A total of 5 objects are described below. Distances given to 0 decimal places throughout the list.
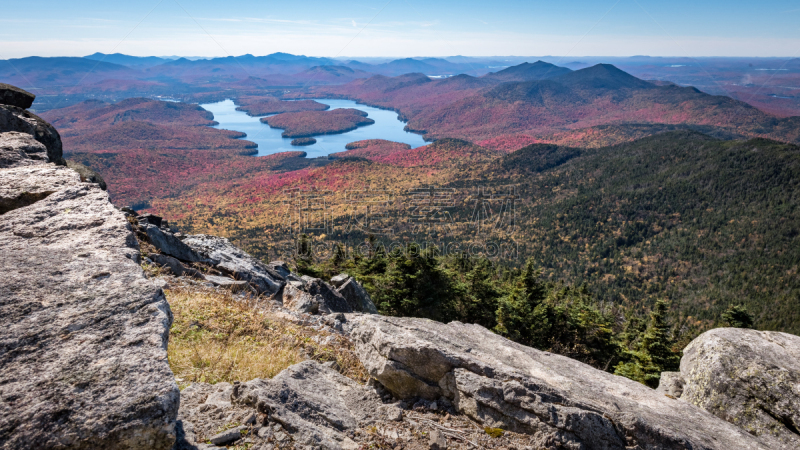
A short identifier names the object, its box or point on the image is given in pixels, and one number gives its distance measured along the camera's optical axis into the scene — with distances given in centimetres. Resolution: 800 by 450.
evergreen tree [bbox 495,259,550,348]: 2264
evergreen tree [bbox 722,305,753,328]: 2331
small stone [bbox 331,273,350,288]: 1880
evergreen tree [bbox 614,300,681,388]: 1966
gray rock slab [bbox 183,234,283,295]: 1441
